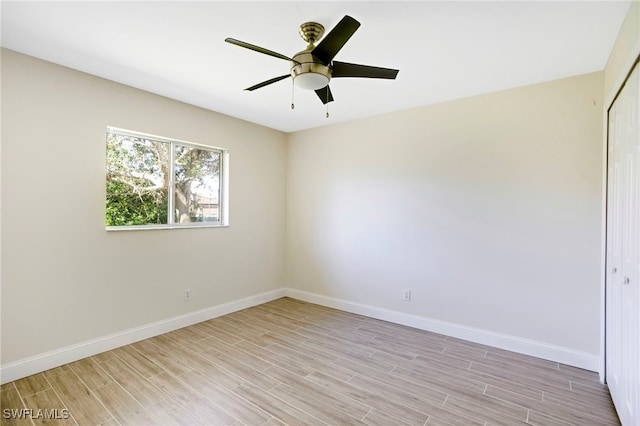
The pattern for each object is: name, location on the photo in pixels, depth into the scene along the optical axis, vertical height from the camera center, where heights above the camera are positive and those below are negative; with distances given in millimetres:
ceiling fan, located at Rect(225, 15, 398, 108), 1714 +923
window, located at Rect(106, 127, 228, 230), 3004 +296
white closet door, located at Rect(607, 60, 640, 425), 1673 -276
